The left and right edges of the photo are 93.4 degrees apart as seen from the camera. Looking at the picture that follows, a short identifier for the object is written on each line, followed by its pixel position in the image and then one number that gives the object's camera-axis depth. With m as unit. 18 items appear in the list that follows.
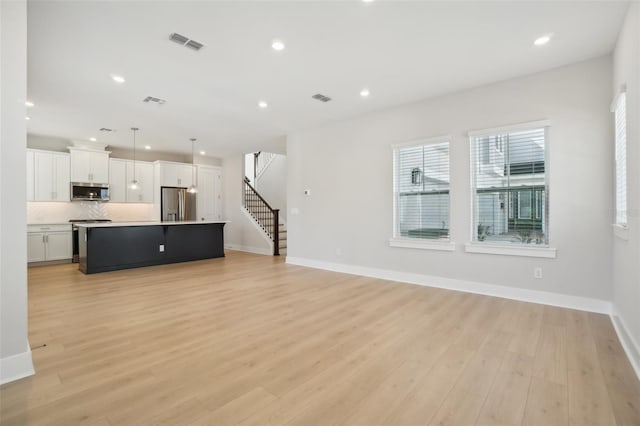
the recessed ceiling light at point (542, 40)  3.18
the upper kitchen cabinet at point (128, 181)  8.03
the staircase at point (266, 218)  8.41
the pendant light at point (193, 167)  9.07
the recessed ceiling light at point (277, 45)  3.21
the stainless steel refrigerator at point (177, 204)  8.81
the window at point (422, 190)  4.82
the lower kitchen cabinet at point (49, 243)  6.59
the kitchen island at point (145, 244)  5.91
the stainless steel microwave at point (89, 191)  7.38
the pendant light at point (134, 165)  6.62
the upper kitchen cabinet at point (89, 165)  7.36
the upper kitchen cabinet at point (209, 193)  9.59
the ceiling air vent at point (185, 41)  3.10
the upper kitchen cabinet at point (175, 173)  8.73
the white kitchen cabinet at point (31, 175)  6.74
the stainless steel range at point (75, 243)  7.13
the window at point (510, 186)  4.00
